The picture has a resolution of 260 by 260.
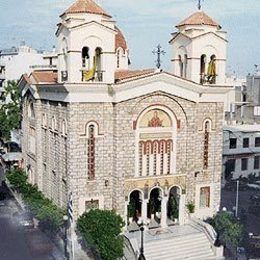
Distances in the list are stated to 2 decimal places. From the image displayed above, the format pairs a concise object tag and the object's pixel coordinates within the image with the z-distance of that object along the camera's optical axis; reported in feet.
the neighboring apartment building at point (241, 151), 143.95
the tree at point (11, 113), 154.71
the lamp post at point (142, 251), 74.70
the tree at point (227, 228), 85.05
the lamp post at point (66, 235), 79.72
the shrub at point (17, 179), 110.83
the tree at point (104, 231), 75.41
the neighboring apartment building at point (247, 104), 168.96
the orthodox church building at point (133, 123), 81.92
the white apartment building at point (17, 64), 191.42
